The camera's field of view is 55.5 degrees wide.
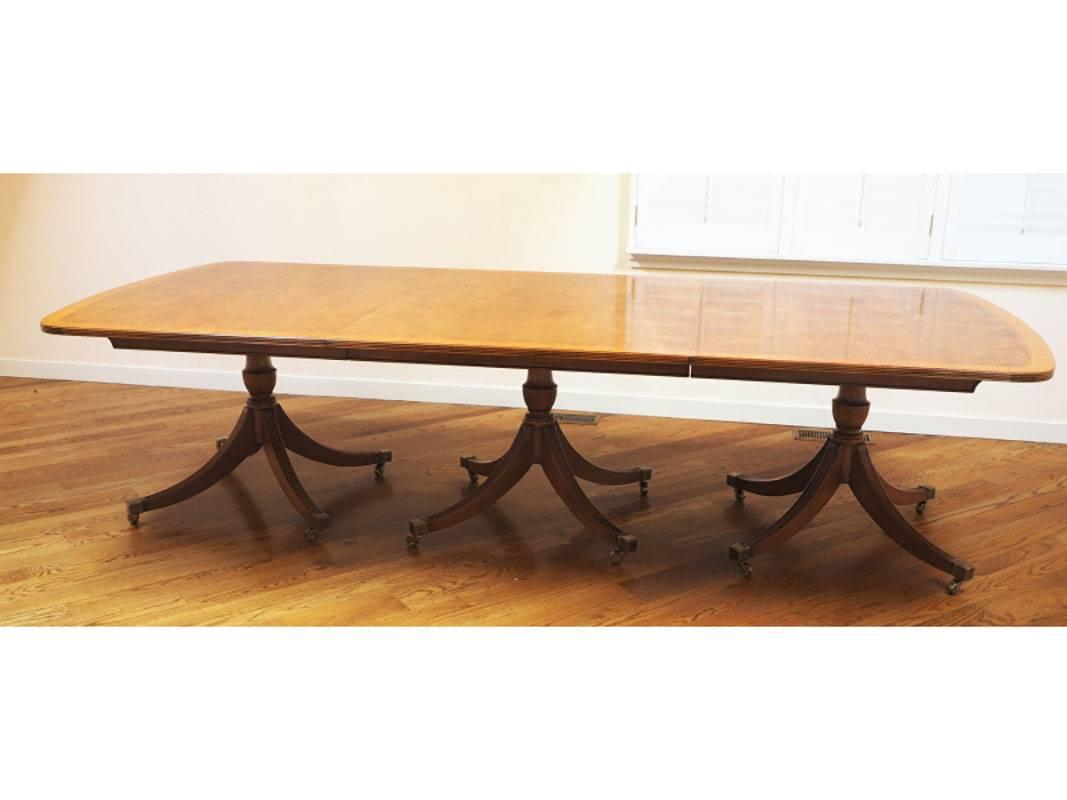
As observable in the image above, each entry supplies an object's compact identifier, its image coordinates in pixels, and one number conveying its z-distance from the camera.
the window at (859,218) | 3.42
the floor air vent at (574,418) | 3.76
